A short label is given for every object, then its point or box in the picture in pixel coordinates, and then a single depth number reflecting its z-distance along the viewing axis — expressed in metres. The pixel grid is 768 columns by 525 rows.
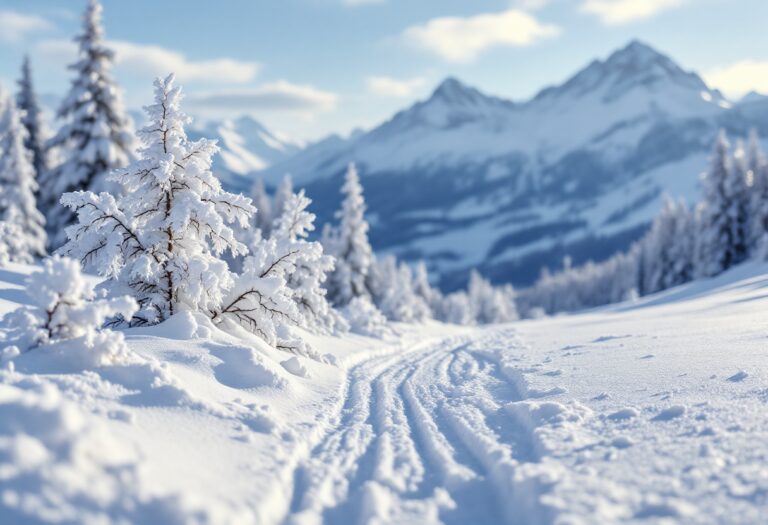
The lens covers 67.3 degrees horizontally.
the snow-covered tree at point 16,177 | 27.99
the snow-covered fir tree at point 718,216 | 45.66
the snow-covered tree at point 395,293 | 38.44
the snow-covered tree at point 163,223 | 9.16
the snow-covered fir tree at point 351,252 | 33.31
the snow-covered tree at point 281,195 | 44.88
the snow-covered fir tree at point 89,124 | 23.72
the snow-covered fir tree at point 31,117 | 36.41
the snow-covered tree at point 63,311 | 5.99
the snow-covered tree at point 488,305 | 90.23
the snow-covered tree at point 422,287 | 72.99
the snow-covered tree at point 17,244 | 22.83
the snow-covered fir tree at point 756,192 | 44.25
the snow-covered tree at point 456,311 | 78.22
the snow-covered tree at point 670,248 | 55.60
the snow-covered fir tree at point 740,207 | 45.66
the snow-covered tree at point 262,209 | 48.25
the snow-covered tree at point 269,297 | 10.74
